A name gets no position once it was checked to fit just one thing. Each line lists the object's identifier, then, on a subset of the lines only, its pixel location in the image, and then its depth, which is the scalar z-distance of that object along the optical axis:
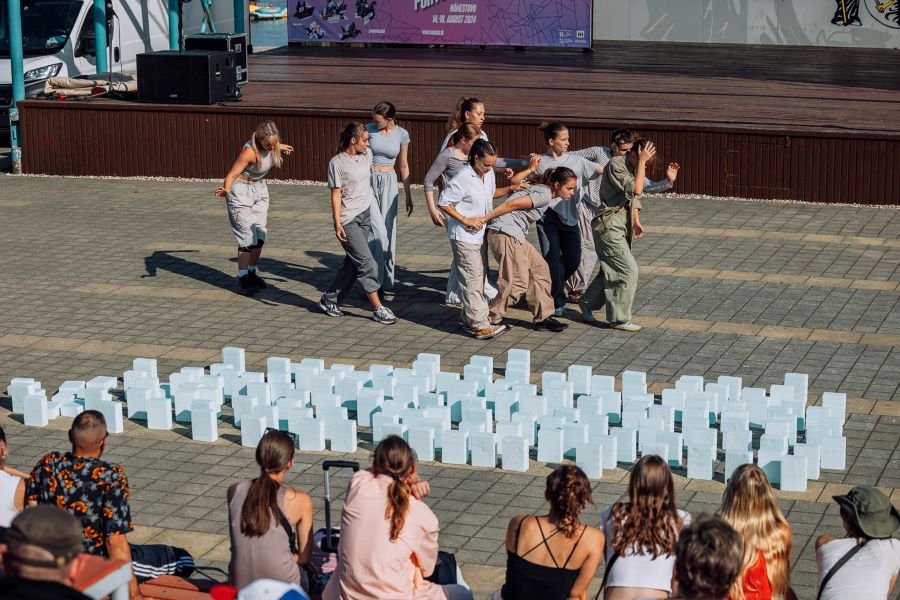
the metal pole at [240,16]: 41.60
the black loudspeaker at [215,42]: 32.89
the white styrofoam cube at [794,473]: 12.21
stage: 25.71
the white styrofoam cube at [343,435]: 13.31
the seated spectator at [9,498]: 9.52
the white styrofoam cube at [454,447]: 12.97
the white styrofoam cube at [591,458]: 12.62
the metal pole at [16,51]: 29.97
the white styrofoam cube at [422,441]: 13.05
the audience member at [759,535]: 8.55
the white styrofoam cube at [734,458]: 12.46
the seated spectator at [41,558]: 6.03
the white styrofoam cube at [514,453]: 12.76
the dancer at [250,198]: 18.67
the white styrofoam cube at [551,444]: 12.95
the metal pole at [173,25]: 36.09
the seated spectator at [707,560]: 6.82
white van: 33.68
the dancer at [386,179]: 18.63
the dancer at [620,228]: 16.91
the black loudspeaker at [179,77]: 29.53
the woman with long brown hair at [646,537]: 8.63
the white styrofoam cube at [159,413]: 14.01
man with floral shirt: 9.05
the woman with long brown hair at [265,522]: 8.99
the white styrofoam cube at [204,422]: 13.66
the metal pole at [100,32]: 35.67
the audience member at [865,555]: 8.53
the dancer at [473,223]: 16.84
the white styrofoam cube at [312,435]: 13.28
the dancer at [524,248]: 16.71
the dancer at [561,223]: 17.52
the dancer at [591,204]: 17.10
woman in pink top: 8.96
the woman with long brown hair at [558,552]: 8.69
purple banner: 47.05
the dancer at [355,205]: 17.61
